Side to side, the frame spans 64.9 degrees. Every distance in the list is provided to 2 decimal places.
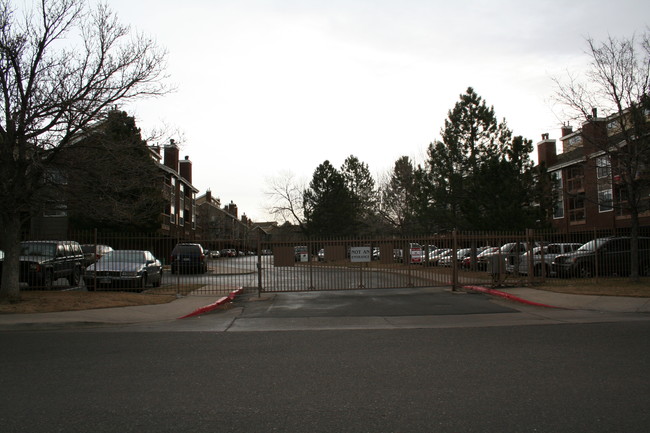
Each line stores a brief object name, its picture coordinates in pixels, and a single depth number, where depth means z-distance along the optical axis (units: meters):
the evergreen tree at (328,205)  58.72
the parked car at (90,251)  18.65
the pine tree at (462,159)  32.66
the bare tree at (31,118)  13.10
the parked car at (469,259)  18.93
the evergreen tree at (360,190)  62.08
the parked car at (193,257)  21.84
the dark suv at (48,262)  16.84
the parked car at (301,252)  19.67
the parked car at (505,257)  18.04
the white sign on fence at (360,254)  17.45
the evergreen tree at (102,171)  13.70
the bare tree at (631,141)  18.14
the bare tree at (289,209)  62.78
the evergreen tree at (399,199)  46.84
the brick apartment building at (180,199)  51.91
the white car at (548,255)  20.59
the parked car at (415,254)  20.43
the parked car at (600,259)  20.09
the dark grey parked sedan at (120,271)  16.95
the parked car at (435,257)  20.95
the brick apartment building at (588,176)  19.16
